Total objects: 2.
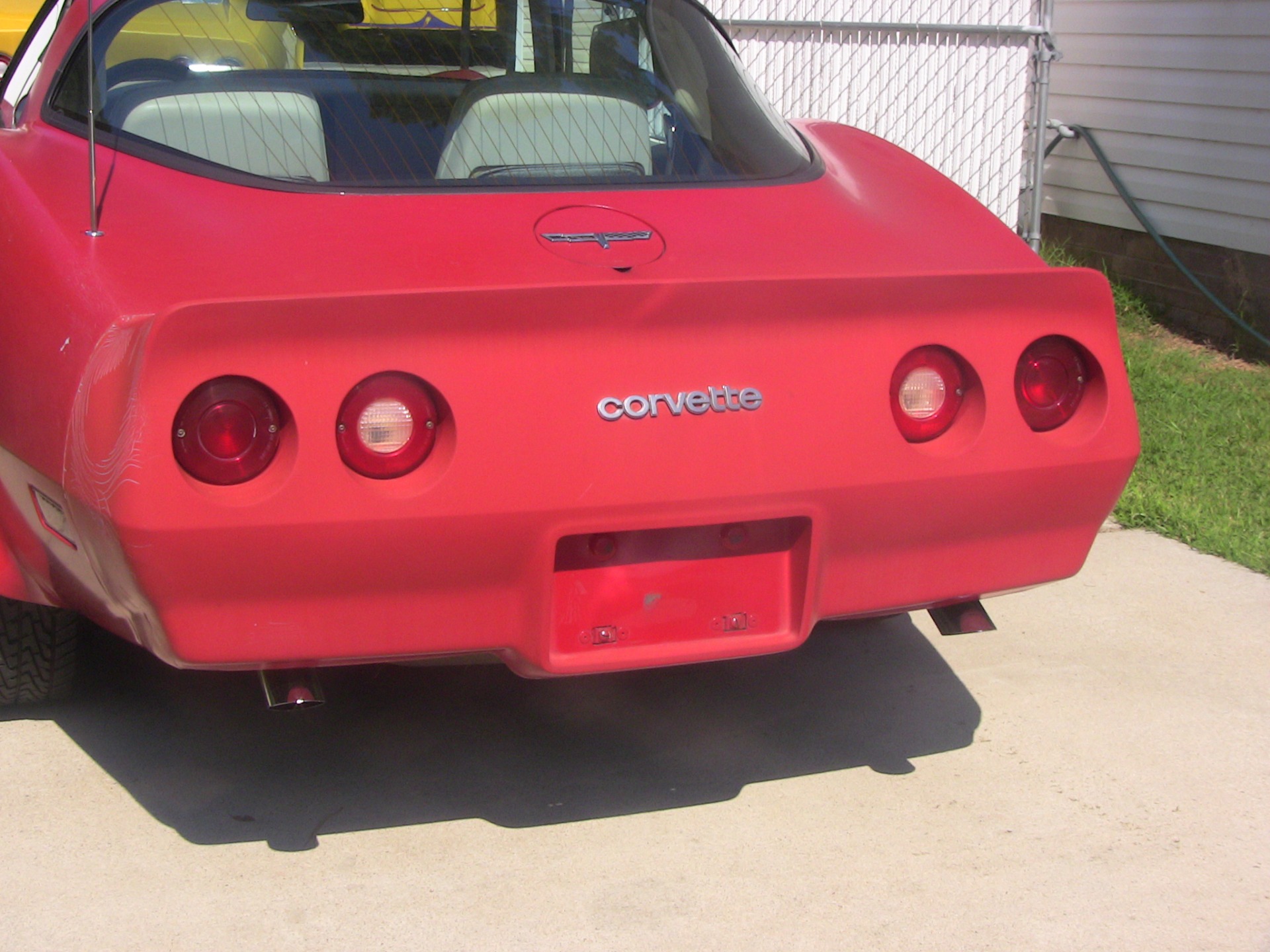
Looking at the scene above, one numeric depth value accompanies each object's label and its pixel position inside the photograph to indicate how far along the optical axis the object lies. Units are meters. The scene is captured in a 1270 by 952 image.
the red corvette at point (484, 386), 2.09
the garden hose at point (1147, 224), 6.59
